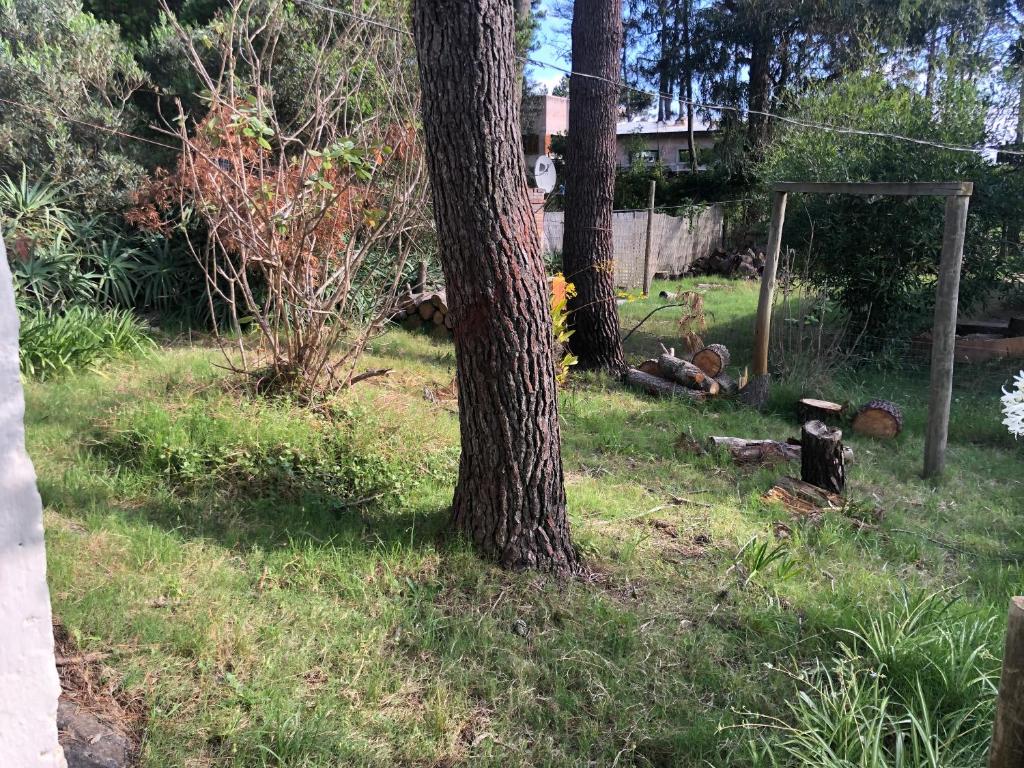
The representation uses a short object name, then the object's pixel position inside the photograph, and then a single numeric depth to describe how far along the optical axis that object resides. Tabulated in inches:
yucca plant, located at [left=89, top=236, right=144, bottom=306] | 321.7
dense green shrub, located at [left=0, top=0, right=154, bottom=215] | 349.1
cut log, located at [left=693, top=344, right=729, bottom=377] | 312.2
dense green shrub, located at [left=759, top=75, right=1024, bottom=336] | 350.9
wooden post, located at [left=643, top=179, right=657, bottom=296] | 563.5
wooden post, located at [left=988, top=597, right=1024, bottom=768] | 58.4
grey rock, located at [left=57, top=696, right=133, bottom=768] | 94.2
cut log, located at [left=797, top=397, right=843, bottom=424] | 270.1
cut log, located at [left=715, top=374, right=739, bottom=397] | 297.1
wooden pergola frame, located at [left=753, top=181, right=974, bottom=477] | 225.3
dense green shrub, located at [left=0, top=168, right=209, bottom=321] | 297.4
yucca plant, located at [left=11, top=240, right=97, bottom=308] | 291.3
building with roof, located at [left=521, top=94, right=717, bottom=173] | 733.9
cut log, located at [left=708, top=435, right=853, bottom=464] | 224.4
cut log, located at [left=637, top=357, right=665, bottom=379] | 307.5
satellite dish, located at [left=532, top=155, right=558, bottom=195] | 314.7
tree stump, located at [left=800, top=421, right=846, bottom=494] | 199.5
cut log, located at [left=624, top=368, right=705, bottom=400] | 288.5
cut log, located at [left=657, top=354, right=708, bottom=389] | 293.9
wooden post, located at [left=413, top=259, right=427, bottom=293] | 397.0
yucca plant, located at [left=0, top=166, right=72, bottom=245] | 307.7
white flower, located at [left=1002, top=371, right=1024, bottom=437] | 108.6
